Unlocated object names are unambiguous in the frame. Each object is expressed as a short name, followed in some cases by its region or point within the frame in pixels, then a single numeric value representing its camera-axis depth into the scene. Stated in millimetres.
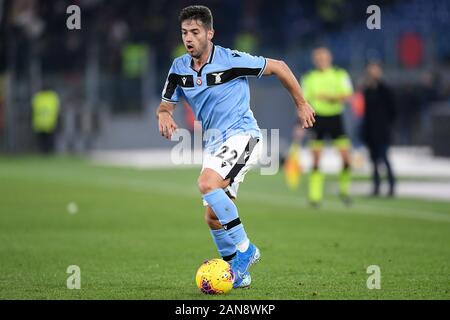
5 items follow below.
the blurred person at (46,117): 38594
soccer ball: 9367
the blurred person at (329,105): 19141
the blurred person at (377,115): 21250
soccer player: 9617
